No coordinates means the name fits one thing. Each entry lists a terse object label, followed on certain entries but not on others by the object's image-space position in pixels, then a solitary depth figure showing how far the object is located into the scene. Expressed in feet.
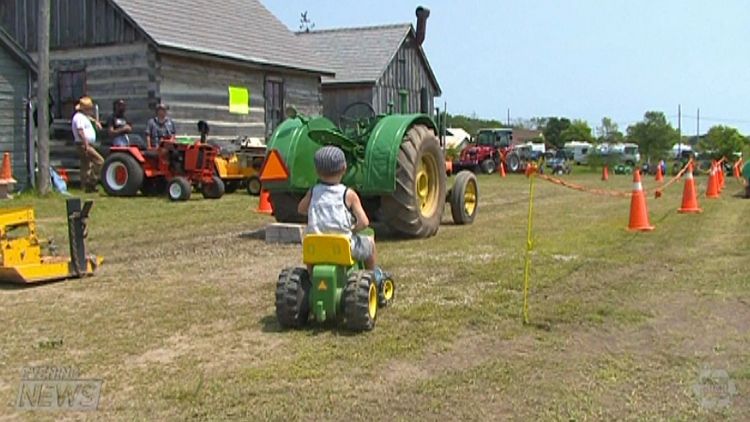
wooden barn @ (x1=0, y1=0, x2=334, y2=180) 59.57
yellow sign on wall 66.65
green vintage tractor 29.93
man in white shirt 53.26
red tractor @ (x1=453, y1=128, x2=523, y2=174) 119.34
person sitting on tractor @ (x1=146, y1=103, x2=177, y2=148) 53.01
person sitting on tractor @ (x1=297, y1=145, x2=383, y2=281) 18.63
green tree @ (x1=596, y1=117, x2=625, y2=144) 256.11
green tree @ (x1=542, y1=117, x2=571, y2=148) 324.72
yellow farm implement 22.43
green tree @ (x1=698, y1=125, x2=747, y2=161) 169.68
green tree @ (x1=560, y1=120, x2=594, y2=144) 294.87
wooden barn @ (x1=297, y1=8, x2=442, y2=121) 97.60
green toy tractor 17.42
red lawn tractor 49.75
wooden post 51.11
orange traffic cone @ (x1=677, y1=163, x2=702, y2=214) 44.52
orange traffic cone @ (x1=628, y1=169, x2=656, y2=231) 35.37
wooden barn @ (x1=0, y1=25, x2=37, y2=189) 56.18
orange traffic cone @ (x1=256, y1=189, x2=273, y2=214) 41.01
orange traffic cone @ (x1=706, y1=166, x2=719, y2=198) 58.90
